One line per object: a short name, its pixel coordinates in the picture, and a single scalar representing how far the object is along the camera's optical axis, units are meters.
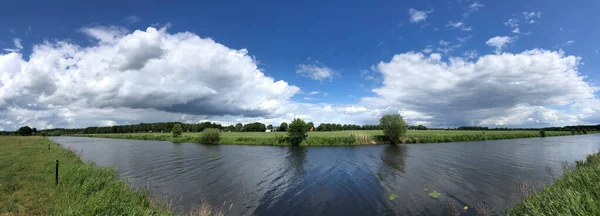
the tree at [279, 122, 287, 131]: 138.99
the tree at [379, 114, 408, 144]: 58.69
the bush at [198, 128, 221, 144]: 66.31
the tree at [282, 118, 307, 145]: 56.81
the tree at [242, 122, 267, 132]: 146.12
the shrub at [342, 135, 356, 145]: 54.83
